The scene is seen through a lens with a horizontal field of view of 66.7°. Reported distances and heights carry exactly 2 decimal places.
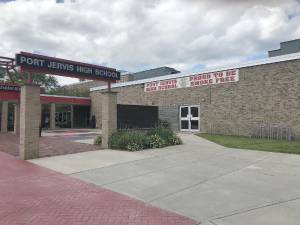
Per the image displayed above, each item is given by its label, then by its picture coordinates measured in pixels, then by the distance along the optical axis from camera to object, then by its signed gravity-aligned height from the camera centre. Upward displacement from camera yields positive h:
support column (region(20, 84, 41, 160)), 8.51 -0.11
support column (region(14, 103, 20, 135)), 18.69 -0.16
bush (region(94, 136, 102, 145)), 11.65 -1.21
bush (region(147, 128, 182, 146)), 11.01 -0.94
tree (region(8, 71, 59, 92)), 46.47 +7.84
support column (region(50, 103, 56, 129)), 25.02 +0.19
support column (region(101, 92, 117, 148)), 10.72 +0.11
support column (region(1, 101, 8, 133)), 20.63 +0.01
